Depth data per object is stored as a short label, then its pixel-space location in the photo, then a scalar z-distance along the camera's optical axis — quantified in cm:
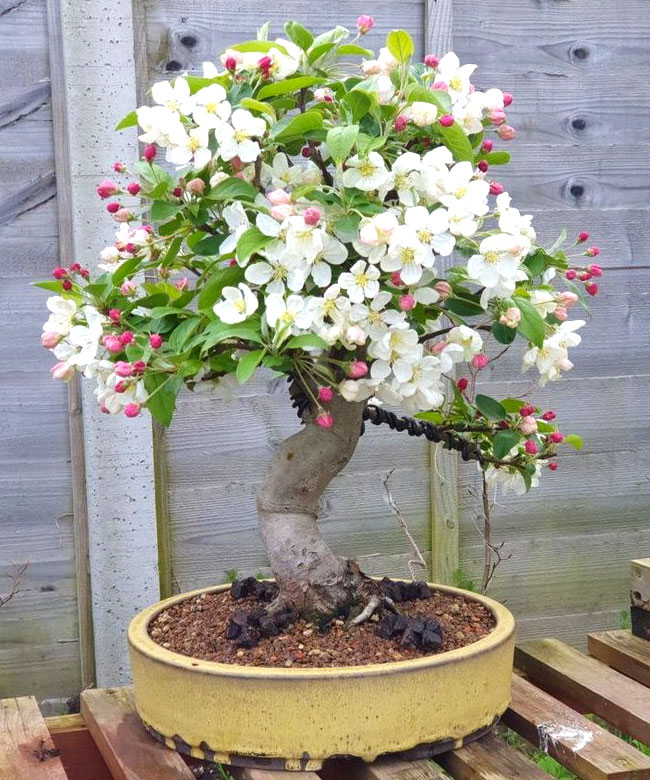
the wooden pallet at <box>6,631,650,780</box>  109
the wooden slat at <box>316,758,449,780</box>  106
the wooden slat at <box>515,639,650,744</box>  126
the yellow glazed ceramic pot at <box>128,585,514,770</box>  105
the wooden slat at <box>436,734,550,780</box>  107
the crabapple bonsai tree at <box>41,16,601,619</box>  101
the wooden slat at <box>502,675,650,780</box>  107
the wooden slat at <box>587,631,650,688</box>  147
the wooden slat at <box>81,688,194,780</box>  111
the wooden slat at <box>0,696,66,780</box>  115
